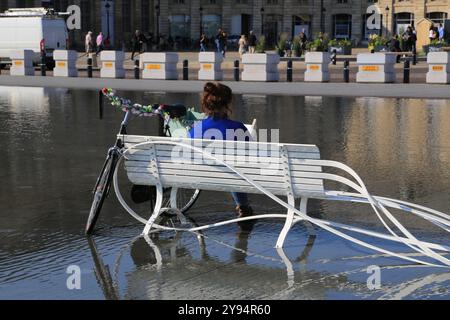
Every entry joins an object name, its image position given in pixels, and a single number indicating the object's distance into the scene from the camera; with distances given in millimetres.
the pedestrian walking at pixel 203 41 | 56259
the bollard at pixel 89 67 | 33484
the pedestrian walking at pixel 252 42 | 52812
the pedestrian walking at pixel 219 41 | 53938
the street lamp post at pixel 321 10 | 81500
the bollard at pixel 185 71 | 32125
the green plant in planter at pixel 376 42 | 46656
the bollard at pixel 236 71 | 31016
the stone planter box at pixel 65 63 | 34512
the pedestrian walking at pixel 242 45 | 50244
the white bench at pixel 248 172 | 7000
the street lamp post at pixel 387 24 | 84562
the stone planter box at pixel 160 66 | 32406
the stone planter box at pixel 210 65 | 31859
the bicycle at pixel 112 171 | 7734
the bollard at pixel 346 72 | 29533
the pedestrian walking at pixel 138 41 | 50219
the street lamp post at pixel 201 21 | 84500
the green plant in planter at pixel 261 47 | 46597
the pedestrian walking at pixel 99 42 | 53844
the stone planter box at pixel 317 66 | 30367
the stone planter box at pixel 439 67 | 28422
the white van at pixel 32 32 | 40656
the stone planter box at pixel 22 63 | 35094
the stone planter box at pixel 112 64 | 33688
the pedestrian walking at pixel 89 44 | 53788
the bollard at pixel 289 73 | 30297
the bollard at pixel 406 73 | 29062
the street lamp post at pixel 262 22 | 88125
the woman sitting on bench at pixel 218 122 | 7926
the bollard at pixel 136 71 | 32759
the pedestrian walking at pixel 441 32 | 56484
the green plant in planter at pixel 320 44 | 45688
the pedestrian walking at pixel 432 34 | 47406
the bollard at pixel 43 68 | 34862
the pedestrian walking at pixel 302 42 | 50812
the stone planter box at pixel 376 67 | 29266
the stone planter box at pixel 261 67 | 30672
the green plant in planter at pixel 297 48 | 50094
